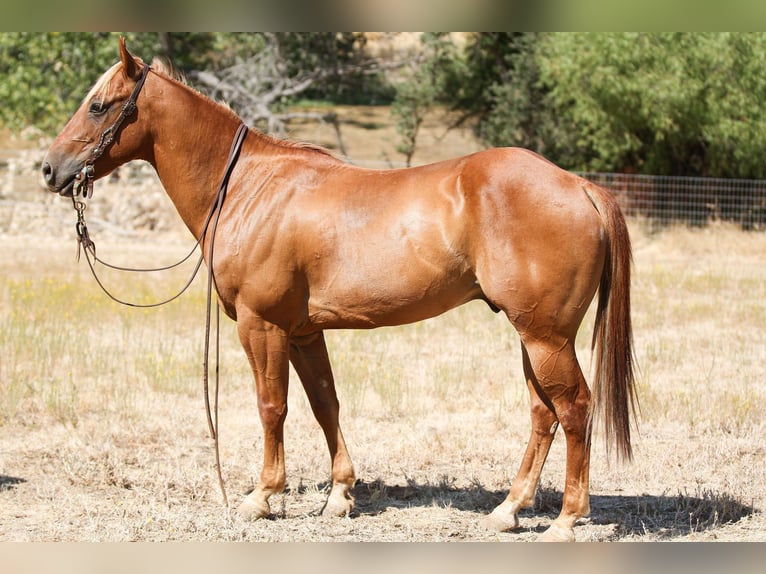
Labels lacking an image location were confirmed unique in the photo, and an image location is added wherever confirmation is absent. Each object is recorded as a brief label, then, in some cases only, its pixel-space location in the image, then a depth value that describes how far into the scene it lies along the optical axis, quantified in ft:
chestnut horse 13.46
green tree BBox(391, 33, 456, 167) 71.26
